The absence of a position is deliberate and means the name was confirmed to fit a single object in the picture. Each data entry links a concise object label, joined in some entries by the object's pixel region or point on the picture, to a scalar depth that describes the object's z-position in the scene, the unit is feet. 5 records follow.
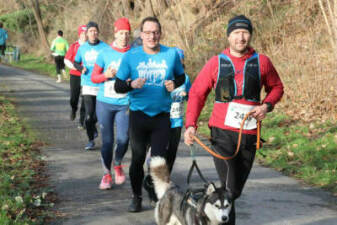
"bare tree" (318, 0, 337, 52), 52.06
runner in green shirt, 113.25
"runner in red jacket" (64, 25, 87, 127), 54.53
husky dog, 20.52
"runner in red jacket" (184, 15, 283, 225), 22.77
